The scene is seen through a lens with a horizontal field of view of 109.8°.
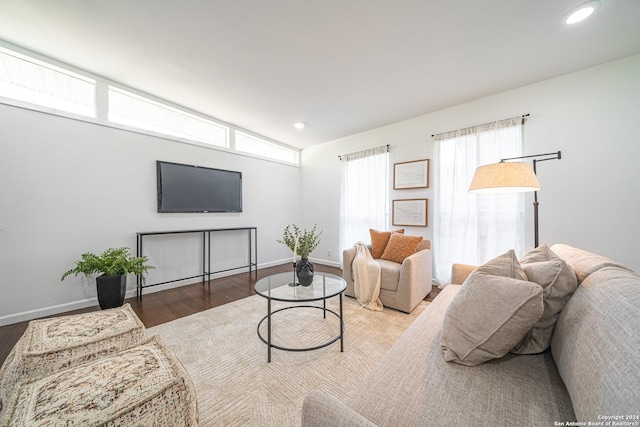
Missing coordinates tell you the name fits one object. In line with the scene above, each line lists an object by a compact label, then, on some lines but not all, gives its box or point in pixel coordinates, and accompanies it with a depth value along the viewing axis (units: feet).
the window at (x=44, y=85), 7.33
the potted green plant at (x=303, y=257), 6.81
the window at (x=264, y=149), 13.74
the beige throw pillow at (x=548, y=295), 3.06
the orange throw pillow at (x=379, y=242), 10.14
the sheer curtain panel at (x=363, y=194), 12.80
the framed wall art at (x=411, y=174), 11.24
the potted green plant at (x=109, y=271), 7.54
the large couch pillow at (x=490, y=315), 2.87
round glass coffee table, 5.69
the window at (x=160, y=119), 9.38
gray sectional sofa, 1.75
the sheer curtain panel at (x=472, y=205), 9.05
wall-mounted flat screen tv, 10.43
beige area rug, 4.29
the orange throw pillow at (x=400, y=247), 9.17
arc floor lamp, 5.74
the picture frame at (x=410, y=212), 11.27
